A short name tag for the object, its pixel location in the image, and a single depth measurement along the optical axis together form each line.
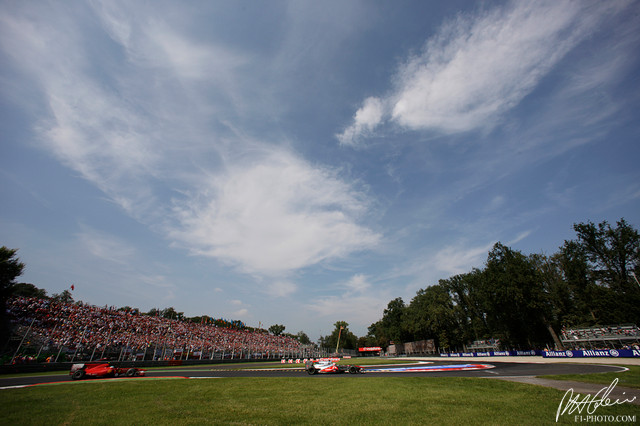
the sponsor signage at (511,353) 44.69
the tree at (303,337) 167.57
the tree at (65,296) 100.29
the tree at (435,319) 70.94
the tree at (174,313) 95.71
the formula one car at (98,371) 20.14
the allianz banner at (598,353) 28.69
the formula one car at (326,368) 24.23
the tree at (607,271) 44.83
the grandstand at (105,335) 32.44
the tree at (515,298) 49.28
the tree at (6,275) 36.54
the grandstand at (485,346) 58.16
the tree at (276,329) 161.12
